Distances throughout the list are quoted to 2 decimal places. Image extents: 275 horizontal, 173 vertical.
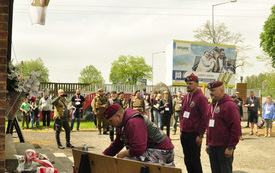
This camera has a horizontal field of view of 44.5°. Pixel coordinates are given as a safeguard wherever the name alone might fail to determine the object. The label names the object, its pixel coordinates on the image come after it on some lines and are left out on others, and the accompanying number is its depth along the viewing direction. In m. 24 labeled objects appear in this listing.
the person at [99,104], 14.84
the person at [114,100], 13.41
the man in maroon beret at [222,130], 4.92
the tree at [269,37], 44.35
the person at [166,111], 13.52
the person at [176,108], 15.76
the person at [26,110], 16.54
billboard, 27.41
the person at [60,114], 10.48
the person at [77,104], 16.48
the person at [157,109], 13.84
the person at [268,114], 15.31
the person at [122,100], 15.62
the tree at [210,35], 45.50
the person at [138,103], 14.81
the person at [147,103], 18.88
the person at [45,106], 18.48
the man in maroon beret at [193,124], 5.87
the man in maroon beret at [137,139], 3.65
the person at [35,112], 17.92
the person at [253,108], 16.09
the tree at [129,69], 81.75
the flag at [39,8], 4.27
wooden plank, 2.96
